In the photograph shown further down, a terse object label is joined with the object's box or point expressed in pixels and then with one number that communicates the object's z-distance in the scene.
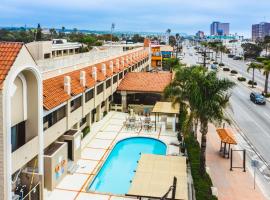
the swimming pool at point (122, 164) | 15.43
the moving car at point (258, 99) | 33.93
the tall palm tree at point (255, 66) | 44.75
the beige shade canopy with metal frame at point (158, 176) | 11.59
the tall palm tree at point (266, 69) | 38.86
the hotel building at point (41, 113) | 10.11
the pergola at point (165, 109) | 23.43
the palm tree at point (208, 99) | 14.54
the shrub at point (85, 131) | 22.14
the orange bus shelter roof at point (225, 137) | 18.29
